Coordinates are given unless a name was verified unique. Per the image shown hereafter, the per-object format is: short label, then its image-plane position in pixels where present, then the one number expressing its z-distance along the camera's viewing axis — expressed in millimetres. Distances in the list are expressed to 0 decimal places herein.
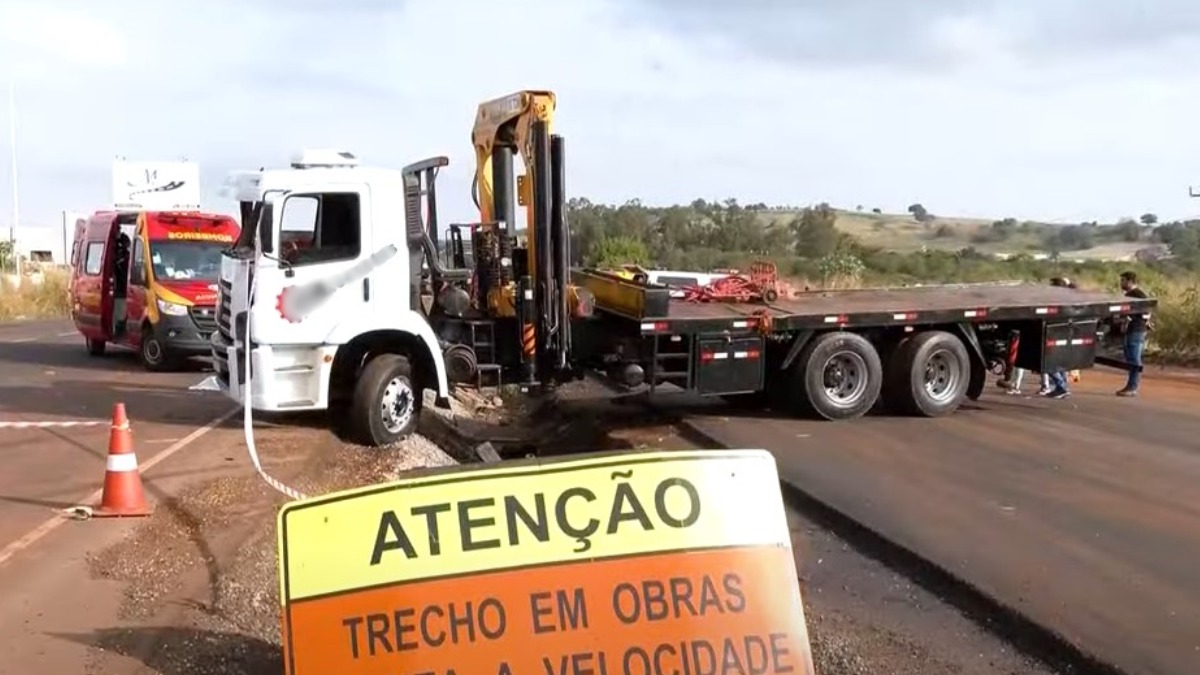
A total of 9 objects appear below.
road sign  4266
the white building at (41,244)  85425
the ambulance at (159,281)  19656
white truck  12219
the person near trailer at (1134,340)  16172
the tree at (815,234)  46125
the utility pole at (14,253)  54266
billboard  32219
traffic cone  8711
